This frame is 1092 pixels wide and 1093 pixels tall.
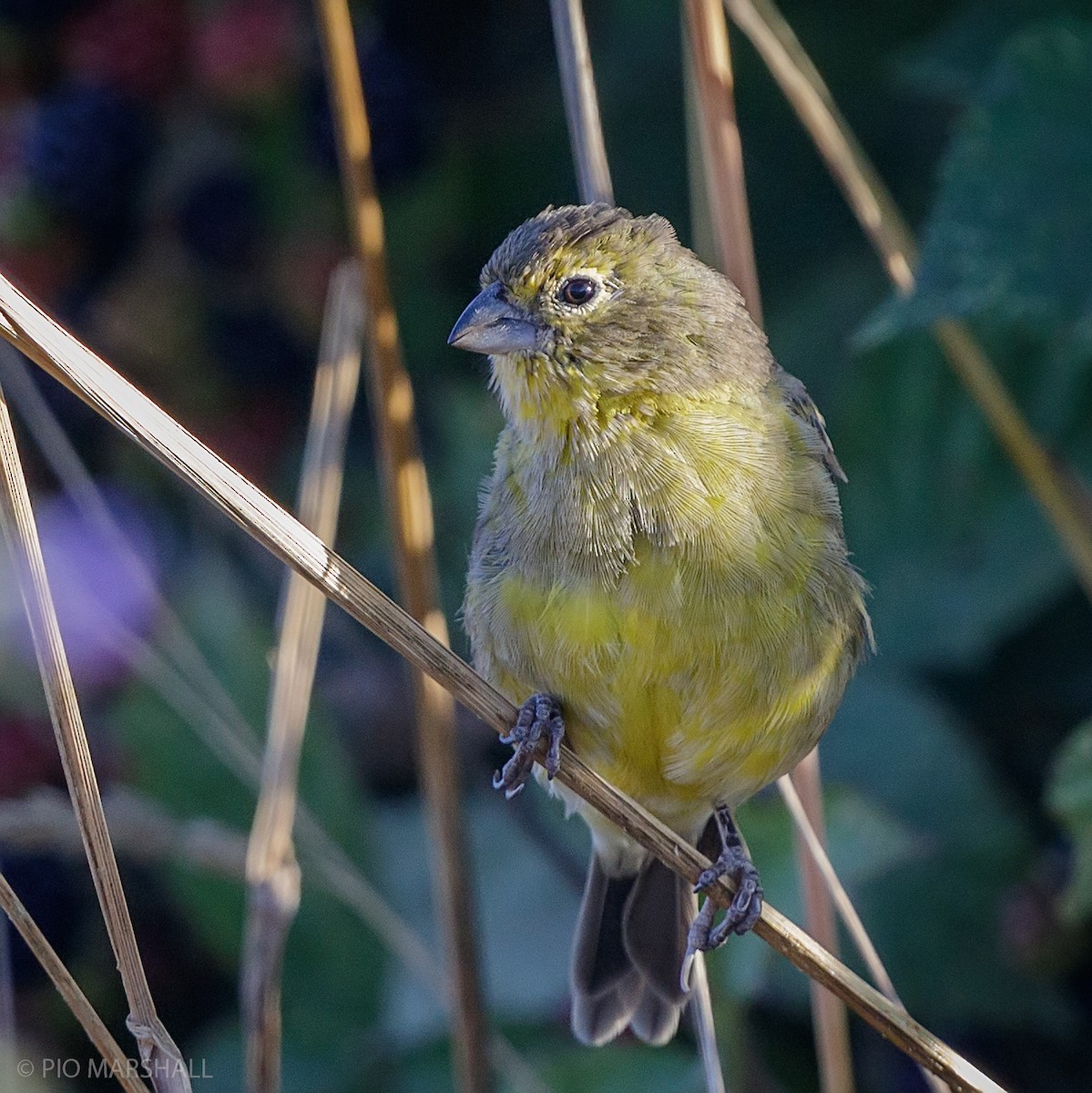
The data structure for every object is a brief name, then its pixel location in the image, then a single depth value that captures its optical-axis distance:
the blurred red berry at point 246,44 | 5.76
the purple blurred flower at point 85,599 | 5.48
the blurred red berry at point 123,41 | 5.73
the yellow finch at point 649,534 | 4.02
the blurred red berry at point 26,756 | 5.50
